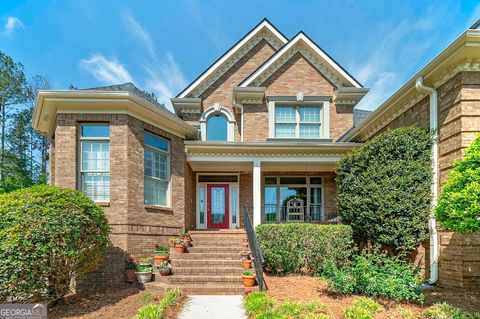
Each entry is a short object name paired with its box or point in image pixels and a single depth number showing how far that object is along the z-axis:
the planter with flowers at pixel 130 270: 7.14
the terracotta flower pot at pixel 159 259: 7.44
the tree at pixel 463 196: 4.76
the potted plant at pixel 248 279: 6.50
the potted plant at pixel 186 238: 8.40
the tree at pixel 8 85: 21.17
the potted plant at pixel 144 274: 6.96
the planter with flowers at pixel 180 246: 7.96
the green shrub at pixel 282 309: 4.64
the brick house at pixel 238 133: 7.14
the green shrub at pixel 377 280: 5.32
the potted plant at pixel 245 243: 8.40
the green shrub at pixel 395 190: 6.68
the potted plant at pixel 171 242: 8.13
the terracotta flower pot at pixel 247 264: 7.21
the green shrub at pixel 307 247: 7.51
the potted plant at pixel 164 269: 7.03
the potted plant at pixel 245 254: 7.75
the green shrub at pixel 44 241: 4.98
